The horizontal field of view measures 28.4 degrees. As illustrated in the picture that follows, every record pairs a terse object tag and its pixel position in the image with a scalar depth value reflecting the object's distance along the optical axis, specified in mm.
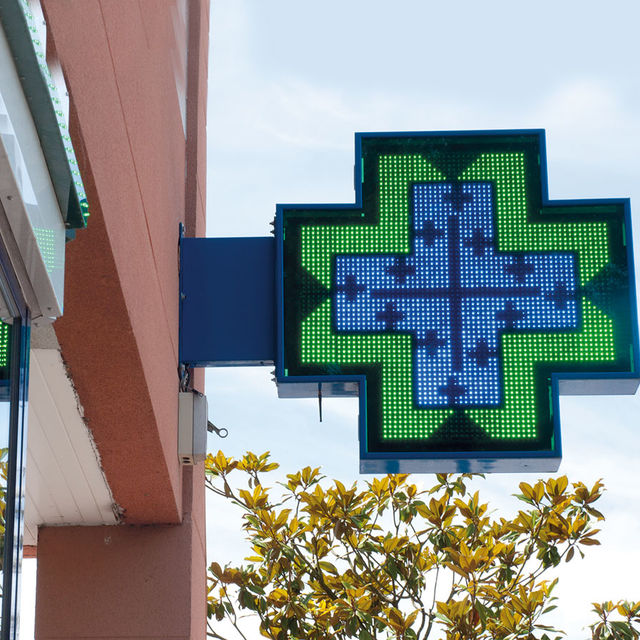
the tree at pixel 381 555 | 7070
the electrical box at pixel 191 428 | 5051
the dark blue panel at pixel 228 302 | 4832
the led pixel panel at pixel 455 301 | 4500
